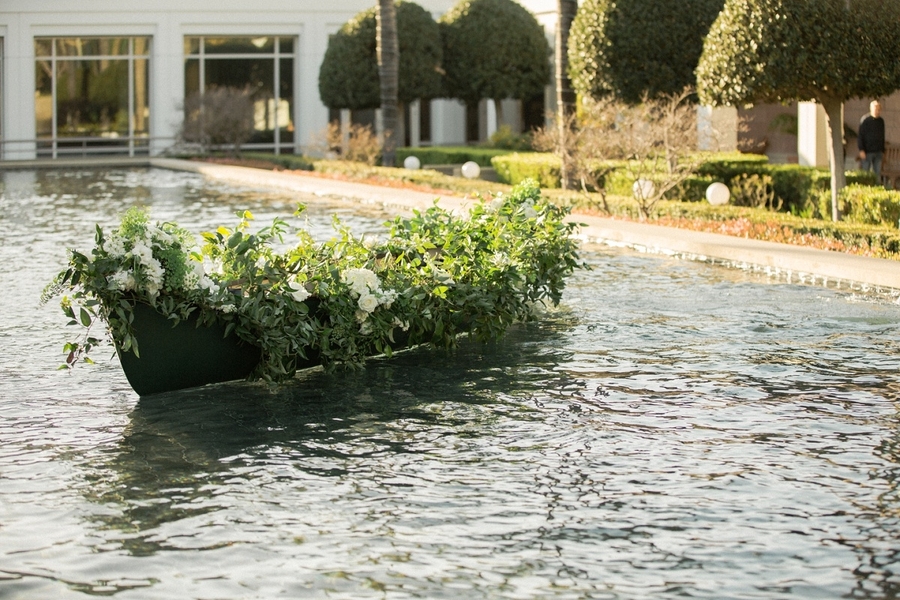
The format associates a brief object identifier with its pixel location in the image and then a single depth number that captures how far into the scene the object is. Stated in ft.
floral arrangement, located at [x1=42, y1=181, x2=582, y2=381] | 24.68
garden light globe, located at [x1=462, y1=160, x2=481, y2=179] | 91.25
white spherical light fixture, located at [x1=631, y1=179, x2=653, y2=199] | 60.18
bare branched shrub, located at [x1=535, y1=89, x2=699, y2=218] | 60.39
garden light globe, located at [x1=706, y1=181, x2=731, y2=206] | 62.03
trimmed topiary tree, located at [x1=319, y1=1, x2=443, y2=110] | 110.01
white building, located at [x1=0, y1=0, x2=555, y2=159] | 131.75
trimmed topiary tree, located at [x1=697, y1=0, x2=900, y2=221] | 50.70
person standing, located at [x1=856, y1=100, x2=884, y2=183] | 64.80
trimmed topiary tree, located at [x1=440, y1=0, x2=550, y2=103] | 110.83
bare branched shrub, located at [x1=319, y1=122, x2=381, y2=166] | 100.63
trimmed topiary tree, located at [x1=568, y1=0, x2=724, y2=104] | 70.03
